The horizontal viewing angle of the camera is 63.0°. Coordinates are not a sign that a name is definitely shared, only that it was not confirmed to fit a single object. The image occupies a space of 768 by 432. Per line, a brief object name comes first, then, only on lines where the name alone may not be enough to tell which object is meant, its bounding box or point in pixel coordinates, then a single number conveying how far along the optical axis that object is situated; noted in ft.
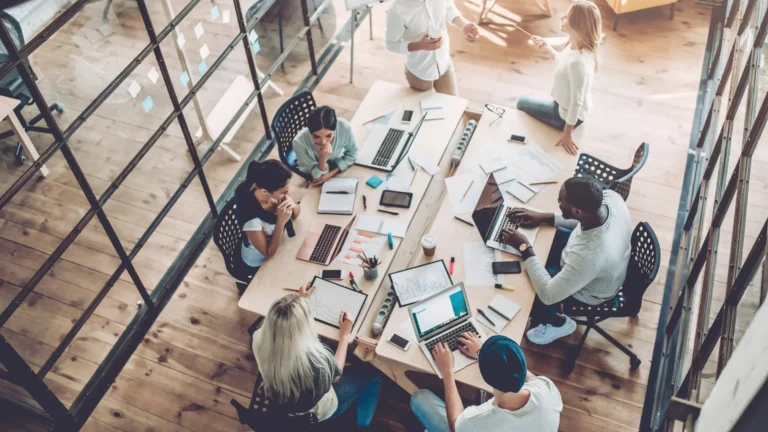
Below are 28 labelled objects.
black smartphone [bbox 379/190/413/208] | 12.78
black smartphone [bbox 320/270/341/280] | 11.76
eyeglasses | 14.60
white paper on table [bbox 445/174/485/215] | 12.82
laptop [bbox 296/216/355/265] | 12.05
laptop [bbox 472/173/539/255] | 12.19
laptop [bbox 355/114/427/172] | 13.58
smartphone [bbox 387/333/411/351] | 10.85
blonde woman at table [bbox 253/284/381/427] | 9.19
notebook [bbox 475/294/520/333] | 11.08
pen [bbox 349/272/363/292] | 11.60
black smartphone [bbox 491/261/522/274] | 11.76
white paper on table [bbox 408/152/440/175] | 13.51
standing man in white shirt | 15.05
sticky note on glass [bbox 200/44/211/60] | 14.80
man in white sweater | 10.77
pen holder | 11.61
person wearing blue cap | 8.81
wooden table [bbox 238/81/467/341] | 11.61
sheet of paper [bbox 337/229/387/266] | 12.03
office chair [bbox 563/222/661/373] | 11.48
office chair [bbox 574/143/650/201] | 13.46
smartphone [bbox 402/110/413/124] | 14.53
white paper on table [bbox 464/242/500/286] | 11.68
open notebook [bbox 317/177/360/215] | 12.78
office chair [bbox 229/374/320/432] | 9.52
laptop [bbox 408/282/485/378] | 10.81
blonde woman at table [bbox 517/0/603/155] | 12.99
